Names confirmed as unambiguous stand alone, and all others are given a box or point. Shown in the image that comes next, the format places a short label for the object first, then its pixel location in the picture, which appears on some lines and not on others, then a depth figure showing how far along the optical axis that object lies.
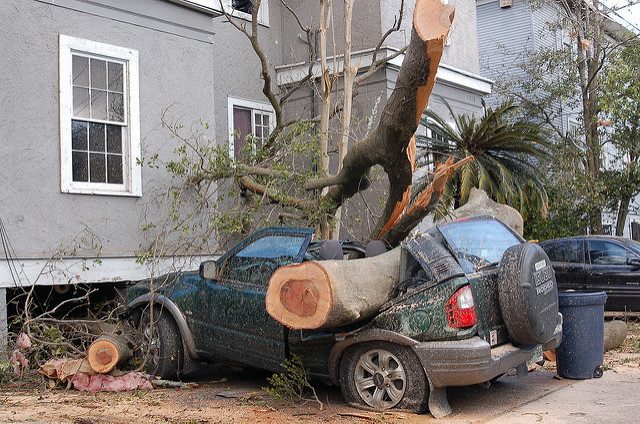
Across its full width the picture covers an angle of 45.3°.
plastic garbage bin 8.11
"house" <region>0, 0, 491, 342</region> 9.48
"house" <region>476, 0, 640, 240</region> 22.61
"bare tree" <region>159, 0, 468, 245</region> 7.02
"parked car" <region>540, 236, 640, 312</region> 12.71
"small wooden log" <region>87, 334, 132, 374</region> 8.32
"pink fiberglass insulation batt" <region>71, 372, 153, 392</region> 8.19
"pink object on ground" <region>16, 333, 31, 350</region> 8.59
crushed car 6.50
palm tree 14.49
